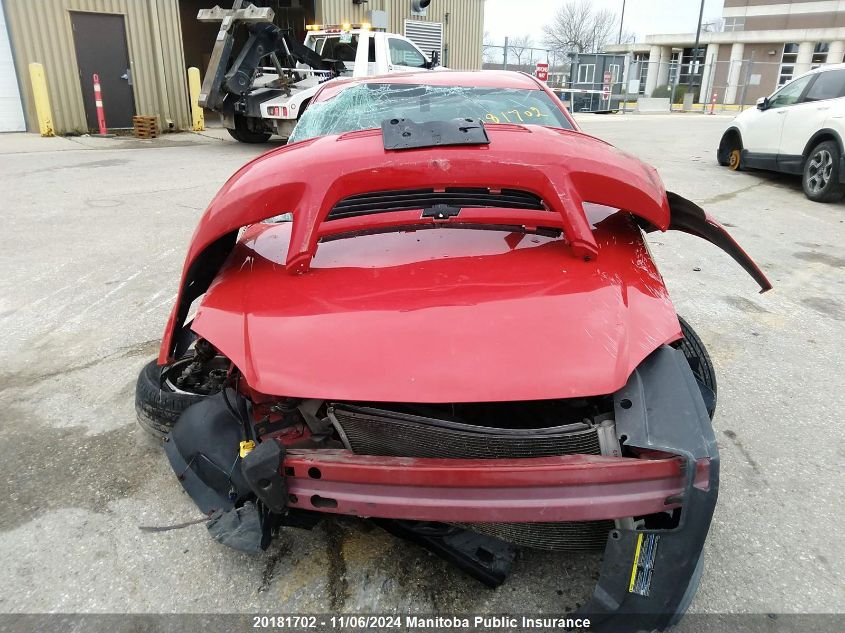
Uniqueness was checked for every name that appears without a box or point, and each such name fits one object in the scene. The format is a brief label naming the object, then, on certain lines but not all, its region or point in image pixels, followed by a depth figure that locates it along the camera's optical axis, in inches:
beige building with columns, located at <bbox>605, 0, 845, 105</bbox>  1408.7
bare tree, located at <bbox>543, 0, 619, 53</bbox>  2342.5
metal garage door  524.7
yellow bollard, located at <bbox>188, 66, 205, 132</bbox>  593.6
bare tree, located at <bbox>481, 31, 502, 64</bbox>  1062.4
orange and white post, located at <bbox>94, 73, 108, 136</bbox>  520.9
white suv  300.2
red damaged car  61.1
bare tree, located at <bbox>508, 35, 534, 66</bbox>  1043.3
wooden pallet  539.2
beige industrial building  515.8
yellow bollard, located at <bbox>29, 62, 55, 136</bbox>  503.8
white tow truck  428.5
